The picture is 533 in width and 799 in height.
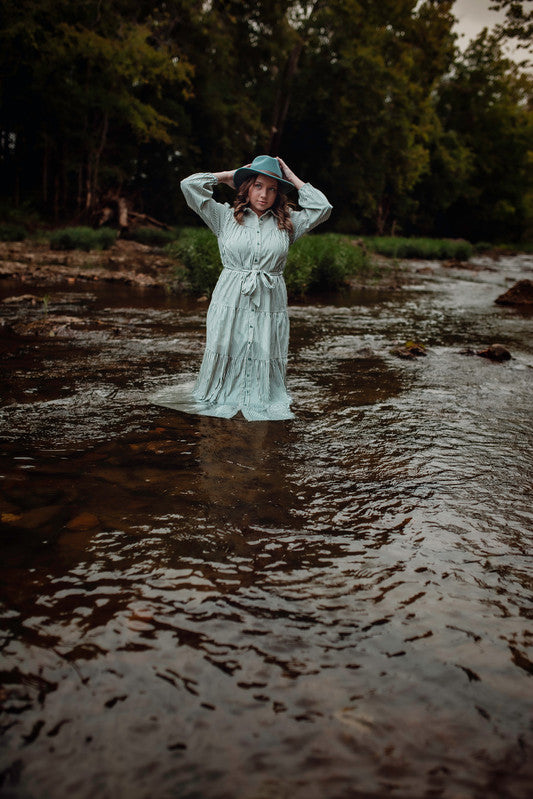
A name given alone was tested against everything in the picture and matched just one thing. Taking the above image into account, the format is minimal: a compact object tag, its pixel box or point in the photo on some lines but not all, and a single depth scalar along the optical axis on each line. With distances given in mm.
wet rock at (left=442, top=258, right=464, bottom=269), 25528
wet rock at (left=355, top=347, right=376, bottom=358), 7788
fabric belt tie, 4742
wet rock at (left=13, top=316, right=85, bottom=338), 7988
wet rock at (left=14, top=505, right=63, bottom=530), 2932
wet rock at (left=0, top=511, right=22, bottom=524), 2949
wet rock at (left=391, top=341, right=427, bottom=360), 7723
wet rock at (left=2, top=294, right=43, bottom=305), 10495
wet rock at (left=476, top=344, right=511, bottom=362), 7793
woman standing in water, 4695
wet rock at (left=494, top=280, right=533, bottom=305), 14297
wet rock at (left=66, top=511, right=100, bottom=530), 2943
